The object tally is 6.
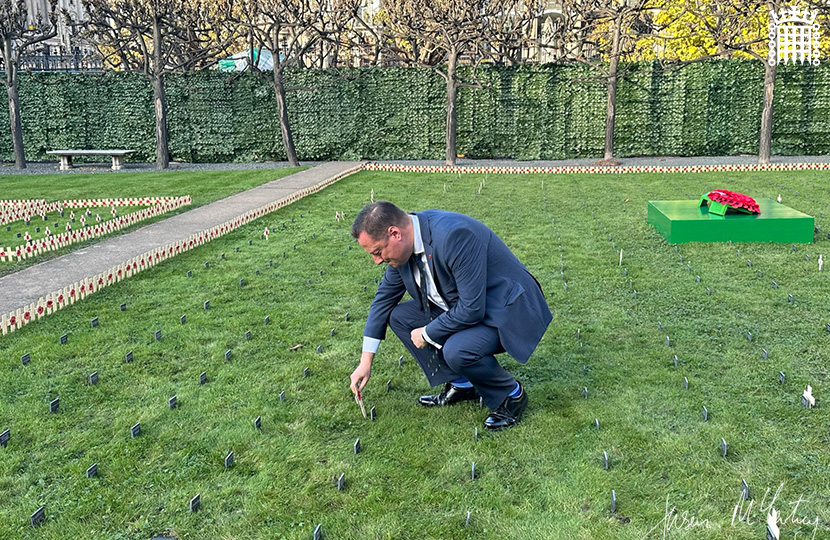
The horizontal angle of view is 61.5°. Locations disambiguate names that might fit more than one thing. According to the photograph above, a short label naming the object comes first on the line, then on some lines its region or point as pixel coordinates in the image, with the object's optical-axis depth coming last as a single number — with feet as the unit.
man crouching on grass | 12.82
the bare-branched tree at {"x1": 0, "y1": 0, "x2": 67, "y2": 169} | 72.38
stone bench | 74.69
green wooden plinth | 30.60
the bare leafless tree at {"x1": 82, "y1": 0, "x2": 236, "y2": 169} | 70.08
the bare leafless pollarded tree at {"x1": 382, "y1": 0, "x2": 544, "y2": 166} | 71.26
